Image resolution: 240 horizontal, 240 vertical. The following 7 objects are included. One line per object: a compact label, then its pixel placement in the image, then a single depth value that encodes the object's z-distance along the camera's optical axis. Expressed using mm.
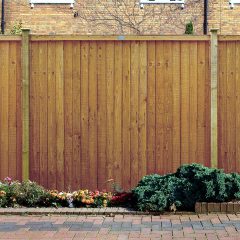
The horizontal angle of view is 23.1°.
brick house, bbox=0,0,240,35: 18359
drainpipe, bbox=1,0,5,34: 18438
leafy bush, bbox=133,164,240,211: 7254
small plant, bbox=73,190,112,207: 7641
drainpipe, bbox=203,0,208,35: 18516
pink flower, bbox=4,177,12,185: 8215
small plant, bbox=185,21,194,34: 15521
